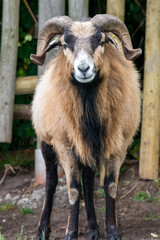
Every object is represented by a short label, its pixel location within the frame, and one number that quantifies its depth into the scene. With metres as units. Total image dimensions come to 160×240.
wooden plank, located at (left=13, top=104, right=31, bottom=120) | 10.08
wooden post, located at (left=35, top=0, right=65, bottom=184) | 9.26
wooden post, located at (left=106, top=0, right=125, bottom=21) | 9.30
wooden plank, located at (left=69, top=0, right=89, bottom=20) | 9.19
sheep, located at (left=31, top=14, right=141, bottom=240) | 6.72
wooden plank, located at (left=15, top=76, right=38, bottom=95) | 9.87
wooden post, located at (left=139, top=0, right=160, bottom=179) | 9.18
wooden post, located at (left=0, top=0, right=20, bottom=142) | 9.66
